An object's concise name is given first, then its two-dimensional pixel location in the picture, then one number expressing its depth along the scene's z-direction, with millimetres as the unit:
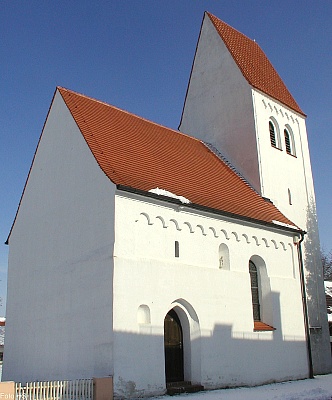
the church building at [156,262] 12188
